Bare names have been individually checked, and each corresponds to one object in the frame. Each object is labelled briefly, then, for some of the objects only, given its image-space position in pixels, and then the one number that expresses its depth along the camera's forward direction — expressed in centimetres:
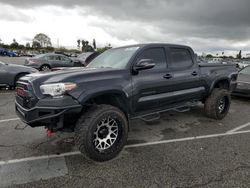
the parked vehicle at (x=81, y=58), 1568
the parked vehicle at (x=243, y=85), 770
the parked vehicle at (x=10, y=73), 828
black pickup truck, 297
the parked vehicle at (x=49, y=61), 1389
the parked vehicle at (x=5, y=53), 4444
